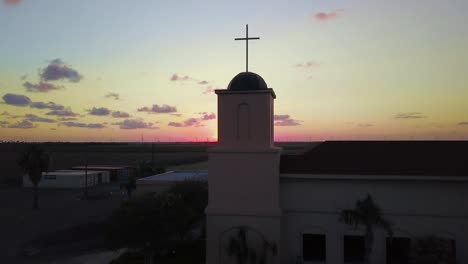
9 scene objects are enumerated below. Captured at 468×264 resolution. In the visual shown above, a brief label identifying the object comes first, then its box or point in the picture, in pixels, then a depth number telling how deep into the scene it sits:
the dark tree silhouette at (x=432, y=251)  18.02
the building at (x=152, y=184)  35.06
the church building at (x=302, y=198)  19.70
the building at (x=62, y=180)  63.03
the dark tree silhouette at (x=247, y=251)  19.78
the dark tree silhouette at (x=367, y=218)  18.30
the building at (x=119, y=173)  77.66
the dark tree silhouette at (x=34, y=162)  45.28
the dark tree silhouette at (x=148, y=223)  20.31
